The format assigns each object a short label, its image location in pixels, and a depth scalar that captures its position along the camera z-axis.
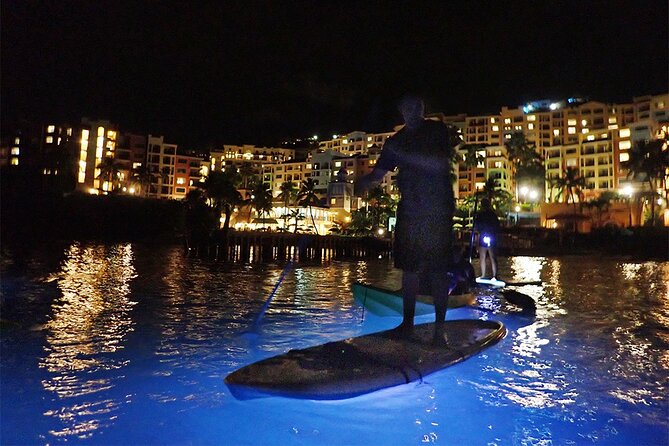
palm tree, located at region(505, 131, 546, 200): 85.75
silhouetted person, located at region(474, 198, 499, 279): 11.27
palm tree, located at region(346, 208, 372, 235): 67.45
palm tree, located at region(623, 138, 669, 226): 60.78
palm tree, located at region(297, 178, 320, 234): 79.31
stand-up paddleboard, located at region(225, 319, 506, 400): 3.26
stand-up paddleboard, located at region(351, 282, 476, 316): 7.04
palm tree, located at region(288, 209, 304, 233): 68.62
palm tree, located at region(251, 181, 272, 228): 75.69
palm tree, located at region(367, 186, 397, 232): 71.88
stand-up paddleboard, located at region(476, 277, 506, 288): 12.34
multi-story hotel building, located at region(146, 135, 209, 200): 99.12
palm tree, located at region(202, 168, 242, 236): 59.44
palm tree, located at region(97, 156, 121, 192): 85.75
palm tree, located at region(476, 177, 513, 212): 70.84
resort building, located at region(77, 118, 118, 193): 86.50
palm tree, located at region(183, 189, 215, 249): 39.41
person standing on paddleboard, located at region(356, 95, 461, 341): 4.58
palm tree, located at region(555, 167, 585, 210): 71.12
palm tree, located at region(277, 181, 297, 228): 86.75
